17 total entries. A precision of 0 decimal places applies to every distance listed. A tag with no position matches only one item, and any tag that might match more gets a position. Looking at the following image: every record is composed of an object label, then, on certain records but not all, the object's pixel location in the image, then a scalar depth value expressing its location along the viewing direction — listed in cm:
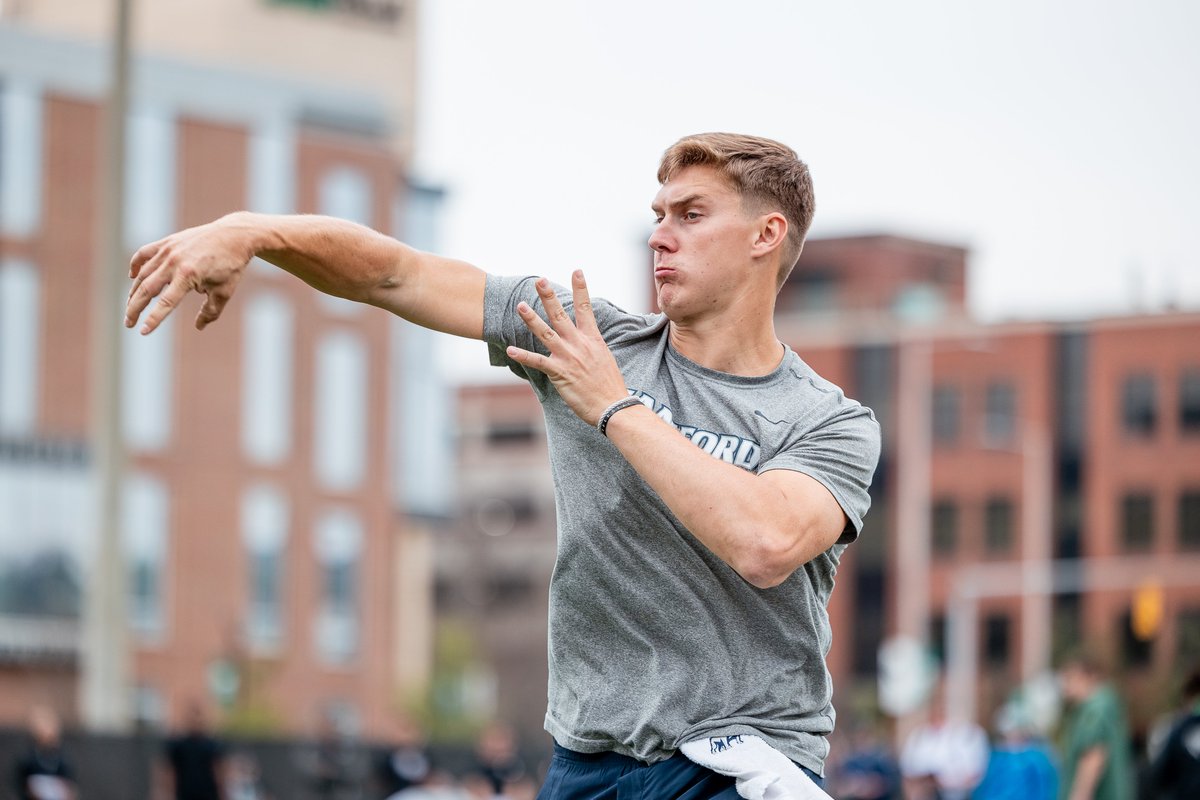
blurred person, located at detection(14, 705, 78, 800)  1780
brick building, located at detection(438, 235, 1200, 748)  6800
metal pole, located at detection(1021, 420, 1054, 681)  5772
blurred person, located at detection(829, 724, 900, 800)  2059
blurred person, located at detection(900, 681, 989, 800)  1995
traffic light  3772
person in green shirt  1345
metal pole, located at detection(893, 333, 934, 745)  7144
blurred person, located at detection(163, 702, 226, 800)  2098
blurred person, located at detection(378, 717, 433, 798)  2327
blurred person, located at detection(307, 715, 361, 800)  2556
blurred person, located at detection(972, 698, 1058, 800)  1458
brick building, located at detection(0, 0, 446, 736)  5444
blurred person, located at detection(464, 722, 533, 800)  2253
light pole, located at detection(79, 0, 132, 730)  1565
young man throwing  387
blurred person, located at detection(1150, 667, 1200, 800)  1253
